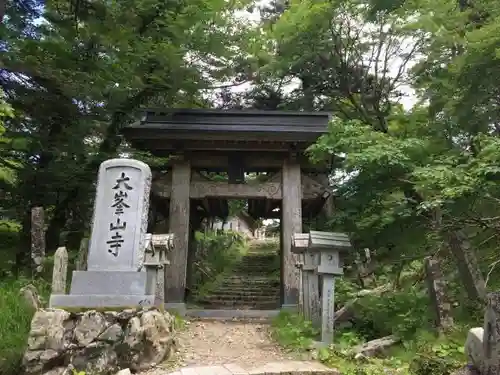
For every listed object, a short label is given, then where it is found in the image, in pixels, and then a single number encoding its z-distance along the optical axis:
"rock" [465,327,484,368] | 4.18
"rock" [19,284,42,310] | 7.14
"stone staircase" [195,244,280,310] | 14.83
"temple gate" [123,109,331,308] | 10.80
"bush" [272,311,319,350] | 7.29
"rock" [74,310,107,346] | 6.06
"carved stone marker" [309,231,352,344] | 7.33
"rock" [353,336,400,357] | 6.82
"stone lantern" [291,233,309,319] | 8.73
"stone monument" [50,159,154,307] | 6.61
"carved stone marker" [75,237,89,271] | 9.45
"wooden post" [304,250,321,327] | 8.38
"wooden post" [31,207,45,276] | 9.46
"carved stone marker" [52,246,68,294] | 7.62
